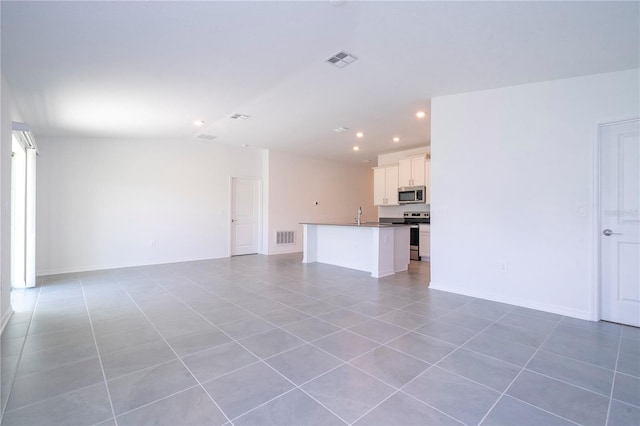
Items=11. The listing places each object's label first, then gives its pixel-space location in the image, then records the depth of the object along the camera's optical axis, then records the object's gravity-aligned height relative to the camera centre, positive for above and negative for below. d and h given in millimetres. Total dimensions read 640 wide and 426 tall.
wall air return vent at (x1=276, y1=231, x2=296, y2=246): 7980 -682
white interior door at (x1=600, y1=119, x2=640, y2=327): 3066 -107
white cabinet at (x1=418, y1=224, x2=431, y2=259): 6832 -666
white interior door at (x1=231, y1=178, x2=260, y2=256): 7512 -106
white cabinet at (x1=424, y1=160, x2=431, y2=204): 6922 +714
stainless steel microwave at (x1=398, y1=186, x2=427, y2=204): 6995 +405
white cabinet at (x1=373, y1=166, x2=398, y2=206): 7659 +661
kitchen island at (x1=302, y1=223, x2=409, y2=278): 5220 -666
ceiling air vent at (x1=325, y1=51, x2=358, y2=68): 2965 +1526
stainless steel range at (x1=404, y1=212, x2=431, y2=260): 7031 -545
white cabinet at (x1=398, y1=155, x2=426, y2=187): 7031 +954
